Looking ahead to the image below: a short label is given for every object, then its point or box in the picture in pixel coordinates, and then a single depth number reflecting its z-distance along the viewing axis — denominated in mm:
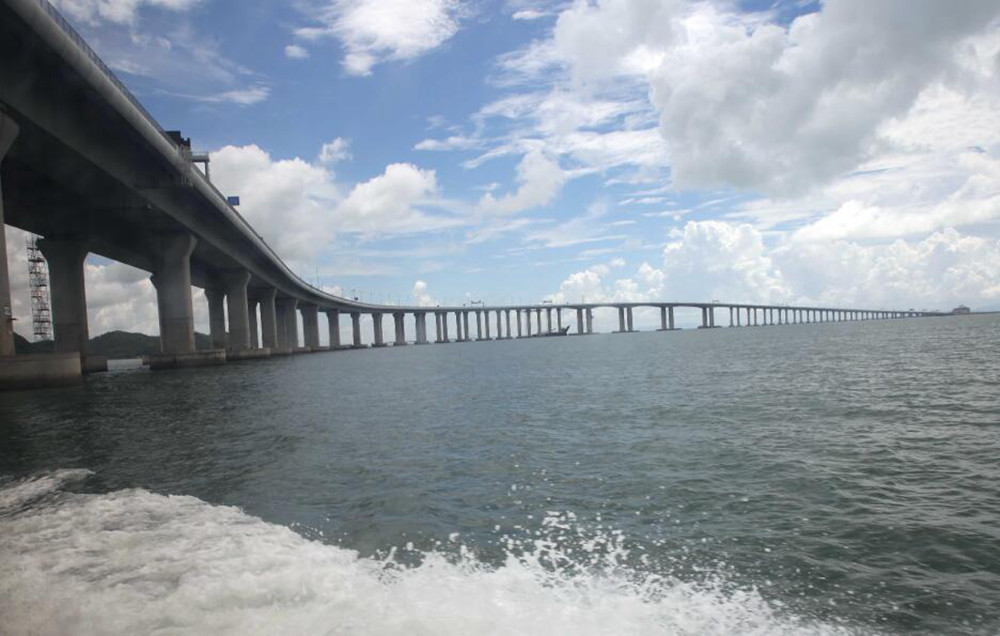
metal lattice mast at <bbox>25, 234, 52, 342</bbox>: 70812
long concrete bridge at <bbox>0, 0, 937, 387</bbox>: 31891
